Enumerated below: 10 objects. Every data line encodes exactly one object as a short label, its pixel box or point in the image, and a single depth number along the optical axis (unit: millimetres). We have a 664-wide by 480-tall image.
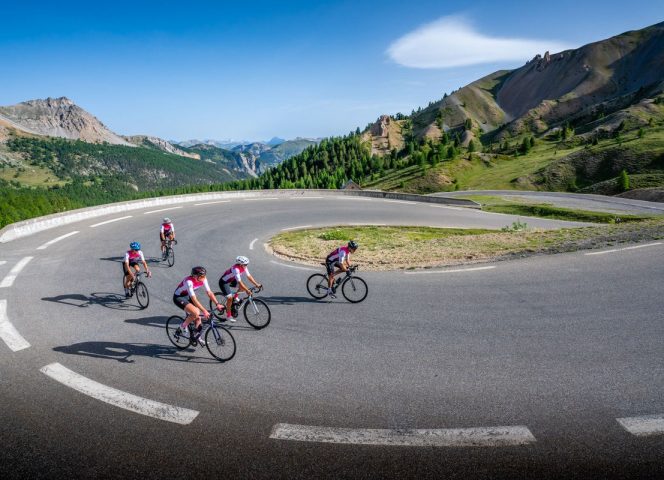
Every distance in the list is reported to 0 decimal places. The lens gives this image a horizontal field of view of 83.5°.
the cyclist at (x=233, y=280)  10055
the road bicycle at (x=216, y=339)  8344
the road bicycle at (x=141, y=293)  11609
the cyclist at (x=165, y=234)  17375
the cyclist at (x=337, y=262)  11992
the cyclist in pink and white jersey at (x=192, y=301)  8602
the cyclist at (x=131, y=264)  12016
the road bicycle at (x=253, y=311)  9961
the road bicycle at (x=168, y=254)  17062
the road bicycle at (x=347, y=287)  11719
